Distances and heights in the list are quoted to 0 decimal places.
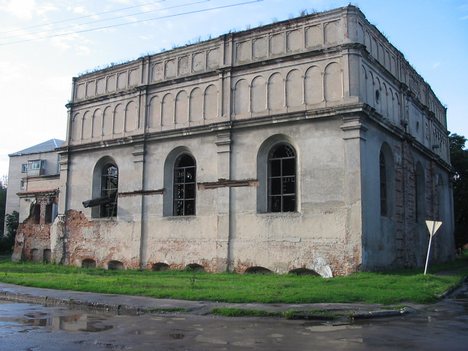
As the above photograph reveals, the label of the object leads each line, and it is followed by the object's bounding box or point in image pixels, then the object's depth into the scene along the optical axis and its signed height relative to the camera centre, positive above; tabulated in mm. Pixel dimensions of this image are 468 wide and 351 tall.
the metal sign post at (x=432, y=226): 17281 +918
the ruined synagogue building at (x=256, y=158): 18812 +4076
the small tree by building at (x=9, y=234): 40094 +1246
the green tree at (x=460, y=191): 36469 +4468
